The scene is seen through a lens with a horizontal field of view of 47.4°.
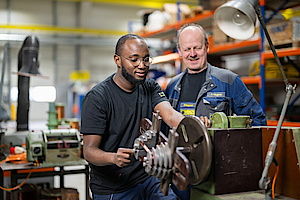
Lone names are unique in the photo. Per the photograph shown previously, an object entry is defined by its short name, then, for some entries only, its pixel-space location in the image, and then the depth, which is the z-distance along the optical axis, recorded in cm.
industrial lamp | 113
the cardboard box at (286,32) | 300
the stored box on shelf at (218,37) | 377
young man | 163
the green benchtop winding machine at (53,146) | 254
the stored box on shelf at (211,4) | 409
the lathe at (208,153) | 118
